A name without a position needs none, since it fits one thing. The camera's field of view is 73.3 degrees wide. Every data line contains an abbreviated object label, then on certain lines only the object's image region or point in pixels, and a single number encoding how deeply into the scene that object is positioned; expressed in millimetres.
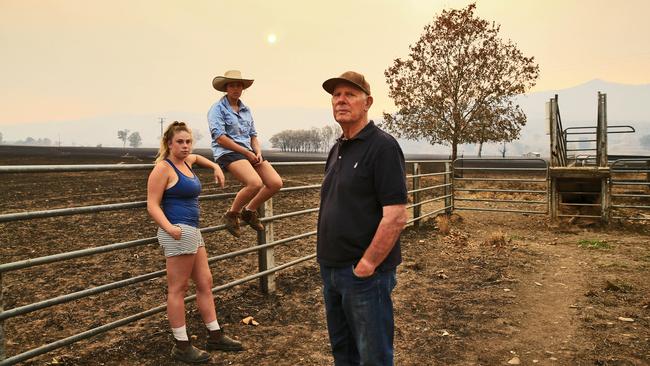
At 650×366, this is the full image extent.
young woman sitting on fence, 4012
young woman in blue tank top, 3195
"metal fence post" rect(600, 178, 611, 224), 9516
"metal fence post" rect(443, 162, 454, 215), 10838
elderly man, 2135
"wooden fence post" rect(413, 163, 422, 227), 9234
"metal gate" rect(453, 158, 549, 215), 12901
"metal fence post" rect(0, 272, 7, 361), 2822
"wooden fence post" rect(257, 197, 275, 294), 5031
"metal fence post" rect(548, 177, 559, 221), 10047
